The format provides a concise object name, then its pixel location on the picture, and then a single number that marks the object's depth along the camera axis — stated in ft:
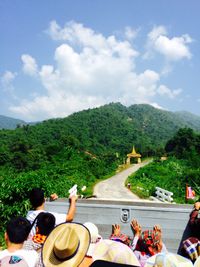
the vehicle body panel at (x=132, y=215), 7.57
